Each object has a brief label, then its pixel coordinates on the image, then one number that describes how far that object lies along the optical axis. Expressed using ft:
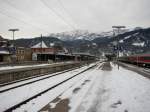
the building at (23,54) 157.28
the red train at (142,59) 82.52
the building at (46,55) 179.42
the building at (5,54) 129.54
